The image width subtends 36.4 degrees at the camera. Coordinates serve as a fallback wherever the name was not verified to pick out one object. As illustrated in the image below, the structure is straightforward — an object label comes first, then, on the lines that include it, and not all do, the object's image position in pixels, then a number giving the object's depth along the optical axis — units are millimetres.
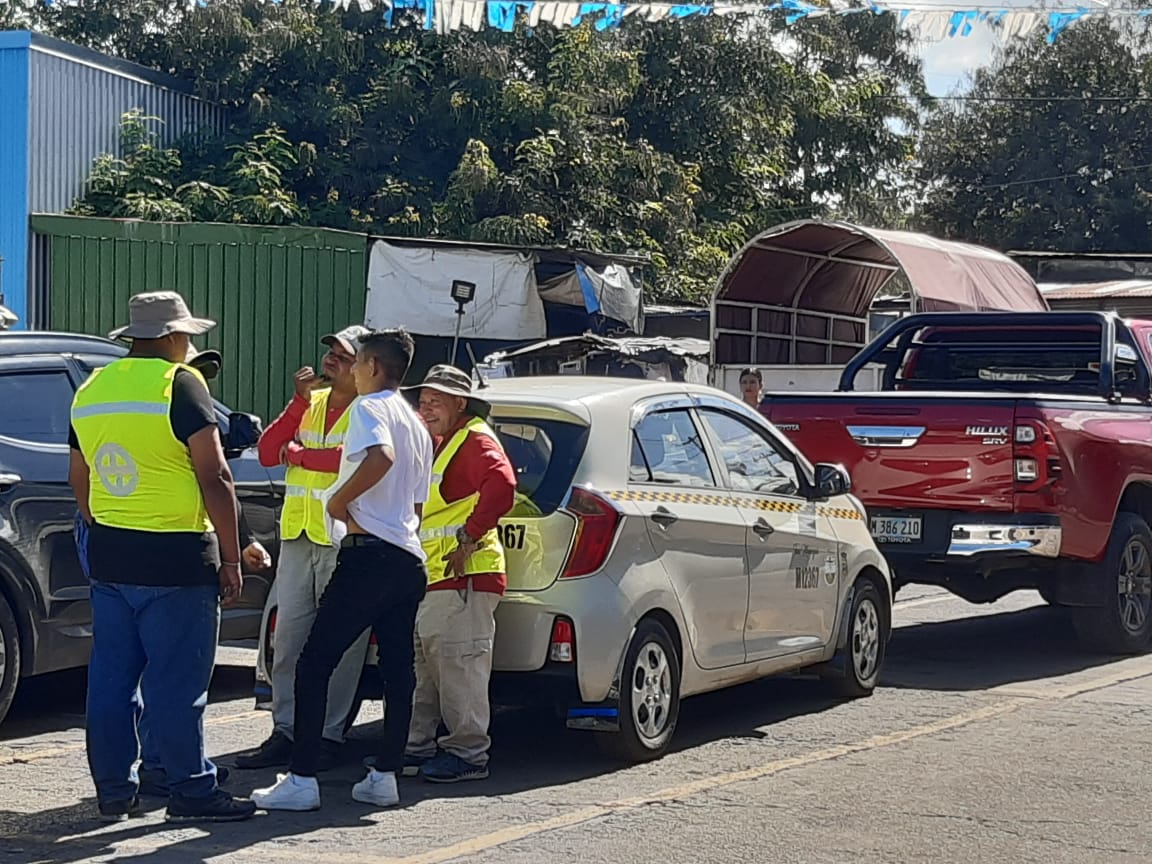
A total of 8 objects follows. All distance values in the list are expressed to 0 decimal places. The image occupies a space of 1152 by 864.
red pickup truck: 9820
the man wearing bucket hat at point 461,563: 6715
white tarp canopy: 18234
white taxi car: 6934
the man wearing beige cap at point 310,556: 7012
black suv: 7531
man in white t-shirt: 6172
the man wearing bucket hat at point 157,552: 5977
